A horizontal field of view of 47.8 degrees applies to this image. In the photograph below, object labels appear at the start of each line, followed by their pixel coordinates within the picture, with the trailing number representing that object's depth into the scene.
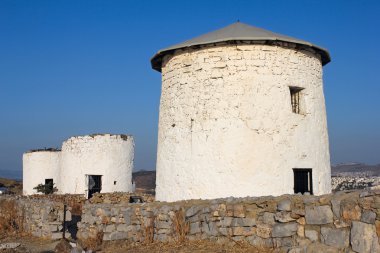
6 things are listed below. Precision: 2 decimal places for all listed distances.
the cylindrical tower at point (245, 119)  10.10
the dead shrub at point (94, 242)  9.65
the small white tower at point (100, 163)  20.56
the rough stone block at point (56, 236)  11.50
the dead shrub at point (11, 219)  12.97
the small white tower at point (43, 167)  25.02
